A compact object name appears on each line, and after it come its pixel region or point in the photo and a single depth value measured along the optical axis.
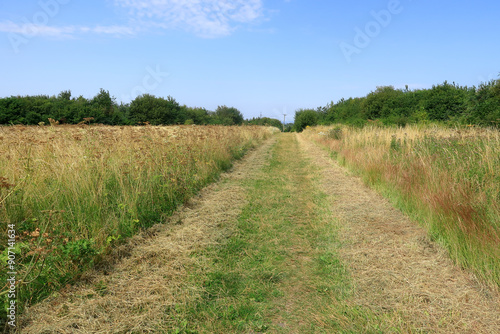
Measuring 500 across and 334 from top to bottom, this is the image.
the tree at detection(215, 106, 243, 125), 100.12
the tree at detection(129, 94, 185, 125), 51.59
